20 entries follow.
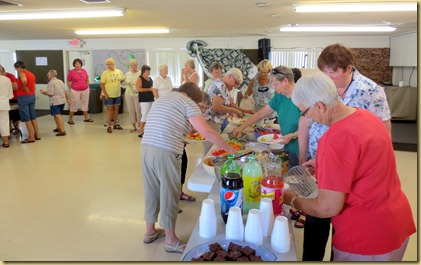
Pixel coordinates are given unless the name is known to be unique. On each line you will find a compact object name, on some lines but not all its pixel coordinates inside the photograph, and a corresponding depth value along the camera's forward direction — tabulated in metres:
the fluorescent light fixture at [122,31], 7.12
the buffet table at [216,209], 1.18
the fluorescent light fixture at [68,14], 4.52
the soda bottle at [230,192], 1.33
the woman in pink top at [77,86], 7.33
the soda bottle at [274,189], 1.35
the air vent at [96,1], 3.98
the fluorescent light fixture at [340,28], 6.48
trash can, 9.05
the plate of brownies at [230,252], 1.11
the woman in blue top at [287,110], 2.42
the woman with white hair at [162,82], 6.26
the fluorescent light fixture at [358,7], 4.03
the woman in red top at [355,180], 1.14
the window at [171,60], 9.10
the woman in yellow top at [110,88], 6.87
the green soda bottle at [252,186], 1.44
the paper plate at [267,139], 2.59
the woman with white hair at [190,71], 5.86
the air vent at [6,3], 4.00
